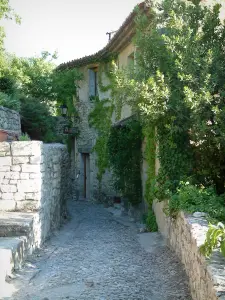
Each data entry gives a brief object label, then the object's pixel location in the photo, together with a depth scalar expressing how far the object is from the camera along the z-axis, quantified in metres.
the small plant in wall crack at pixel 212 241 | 3.85
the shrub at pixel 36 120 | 14.06
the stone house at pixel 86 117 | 14.48
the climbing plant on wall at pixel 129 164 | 11.99
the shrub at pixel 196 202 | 6.08
